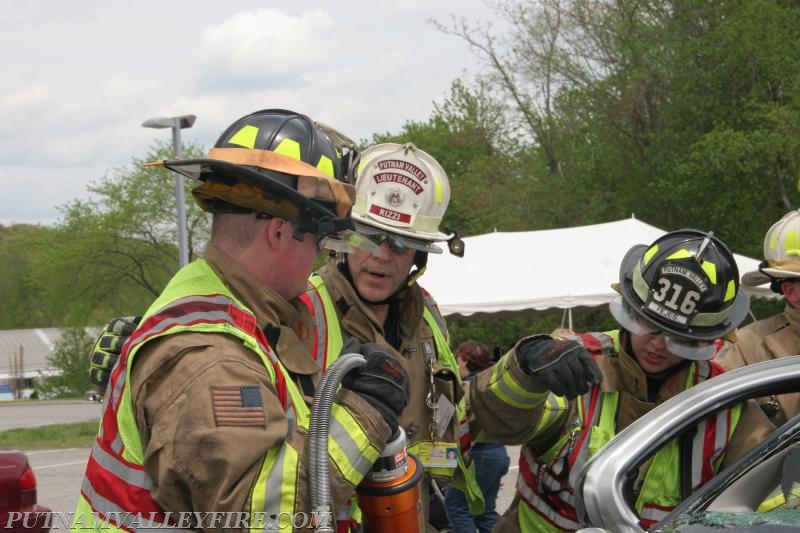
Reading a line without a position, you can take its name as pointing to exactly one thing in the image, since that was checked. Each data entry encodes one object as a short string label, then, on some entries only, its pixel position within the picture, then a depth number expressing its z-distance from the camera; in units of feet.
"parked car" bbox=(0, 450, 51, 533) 16.25
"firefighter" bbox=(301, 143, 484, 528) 10.18
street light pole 48.52
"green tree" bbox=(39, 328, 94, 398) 135.54
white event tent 37.06
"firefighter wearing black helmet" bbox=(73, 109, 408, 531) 5.66
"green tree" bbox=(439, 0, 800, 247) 61.26
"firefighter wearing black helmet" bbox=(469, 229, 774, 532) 8.82
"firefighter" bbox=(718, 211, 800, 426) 13.44
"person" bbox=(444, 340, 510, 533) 21.04
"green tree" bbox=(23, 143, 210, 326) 114.52
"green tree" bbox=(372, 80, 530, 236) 82.79
